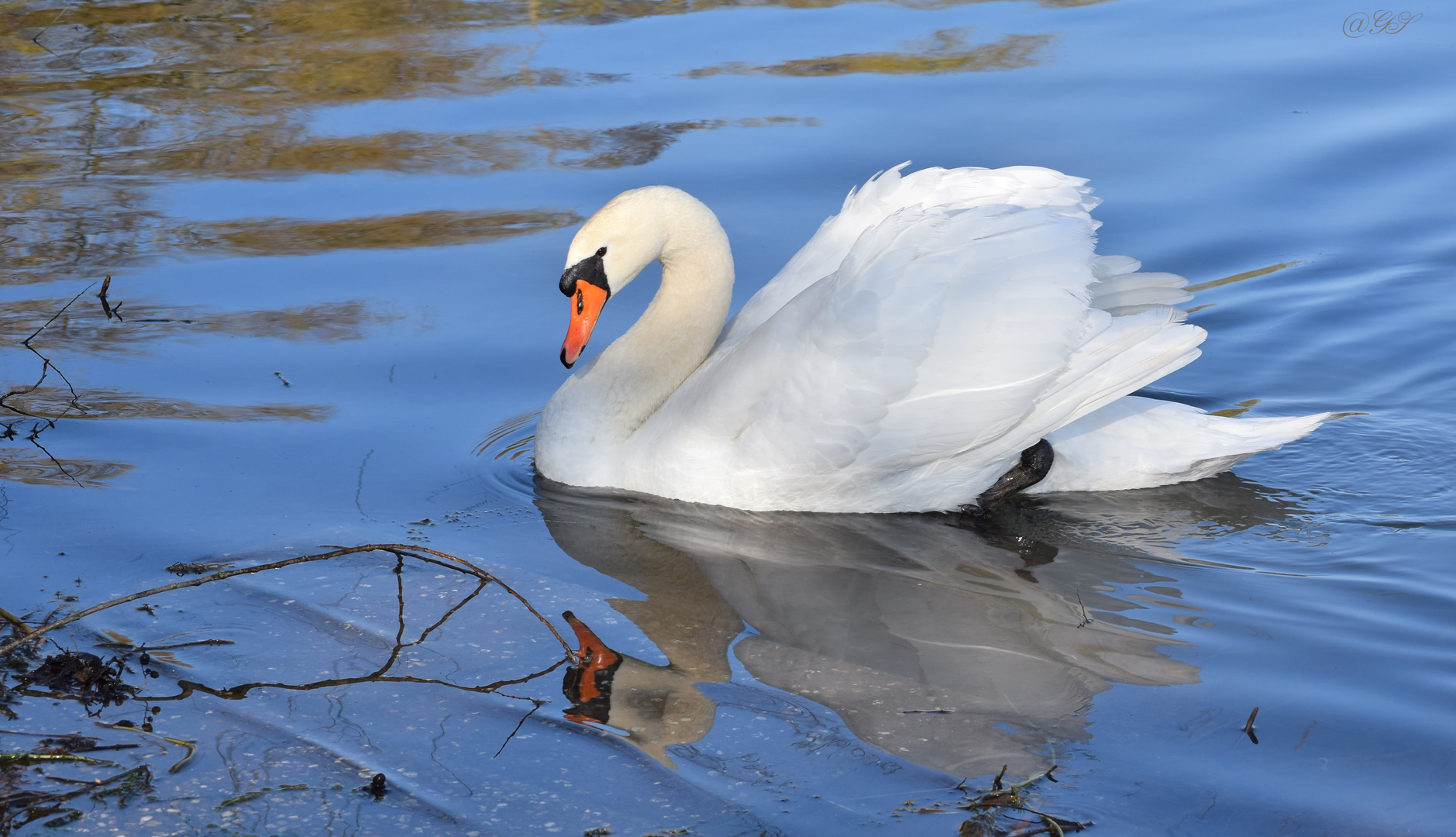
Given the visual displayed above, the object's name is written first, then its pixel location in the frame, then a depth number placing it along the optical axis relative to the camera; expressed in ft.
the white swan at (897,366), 33.55
